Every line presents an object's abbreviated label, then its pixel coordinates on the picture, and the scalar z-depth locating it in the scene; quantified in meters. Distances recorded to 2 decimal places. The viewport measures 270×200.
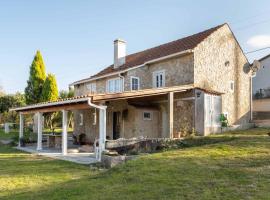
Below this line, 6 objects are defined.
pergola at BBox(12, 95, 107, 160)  9.73
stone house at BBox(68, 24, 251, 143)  12.91
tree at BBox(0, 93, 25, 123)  27.63
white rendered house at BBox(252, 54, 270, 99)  19.08
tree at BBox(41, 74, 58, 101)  22.96
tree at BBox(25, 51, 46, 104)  23.78
